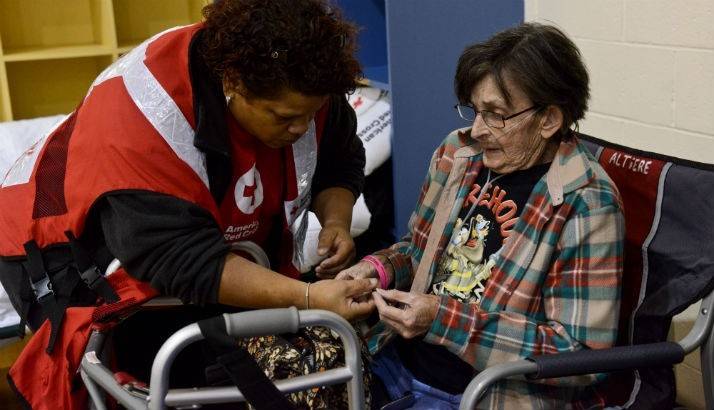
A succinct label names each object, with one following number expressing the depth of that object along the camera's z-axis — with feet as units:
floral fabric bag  4.86
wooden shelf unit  11.84
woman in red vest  4.71
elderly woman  4.91
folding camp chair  4.91
